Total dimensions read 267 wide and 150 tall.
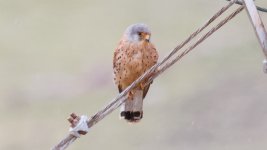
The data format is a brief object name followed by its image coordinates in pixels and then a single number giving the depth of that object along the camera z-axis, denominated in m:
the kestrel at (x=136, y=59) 12.43
